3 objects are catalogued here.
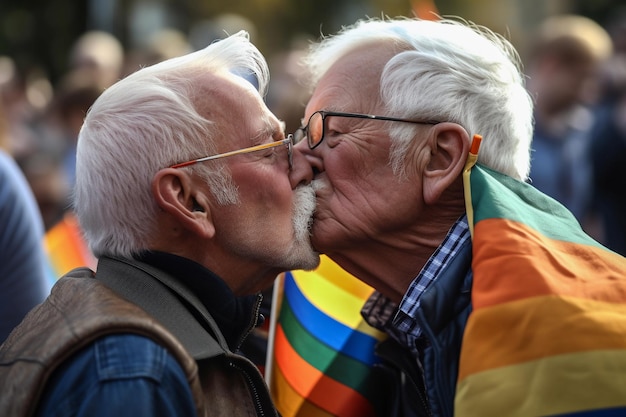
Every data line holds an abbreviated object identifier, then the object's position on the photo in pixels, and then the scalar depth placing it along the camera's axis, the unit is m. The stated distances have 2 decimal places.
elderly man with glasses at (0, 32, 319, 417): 2.23
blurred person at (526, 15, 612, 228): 6.73
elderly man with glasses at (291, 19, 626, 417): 2.67
